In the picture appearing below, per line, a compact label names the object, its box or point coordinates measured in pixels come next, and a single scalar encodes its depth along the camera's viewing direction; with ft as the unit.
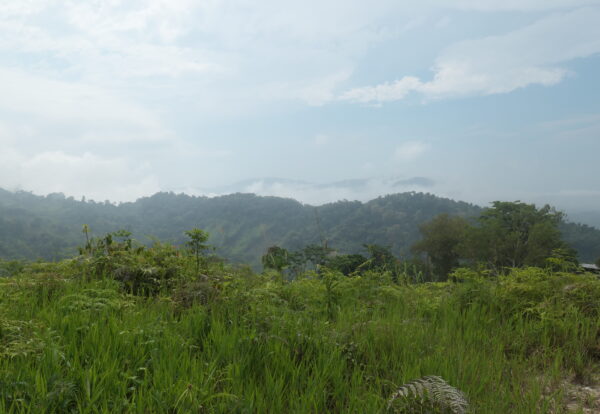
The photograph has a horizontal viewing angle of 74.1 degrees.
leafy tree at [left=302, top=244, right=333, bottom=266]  146.96
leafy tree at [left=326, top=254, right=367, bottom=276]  80.64
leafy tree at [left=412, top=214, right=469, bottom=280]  209.78
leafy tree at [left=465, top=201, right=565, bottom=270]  165.48
